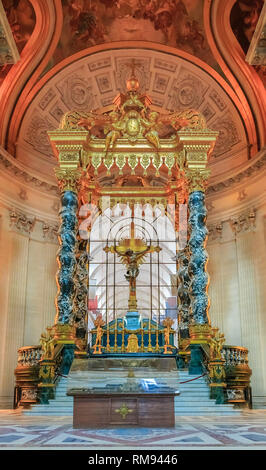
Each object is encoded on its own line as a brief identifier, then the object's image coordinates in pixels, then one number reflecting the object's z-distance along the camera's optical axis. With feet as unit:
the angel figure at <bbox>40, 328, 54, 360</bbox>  31.35
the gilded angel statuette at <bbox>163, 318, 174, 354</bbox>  38.64
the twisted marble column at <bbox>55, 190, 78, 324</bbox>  34.60
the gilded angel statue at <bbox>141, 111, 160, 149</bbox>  39.65
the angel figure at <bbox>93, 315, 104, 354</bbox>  38.75
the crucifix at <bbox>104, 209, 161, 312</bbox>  42.73
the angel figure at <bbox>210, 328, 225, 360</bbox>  31.30
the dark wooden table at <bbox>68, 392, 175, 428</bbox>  17.70
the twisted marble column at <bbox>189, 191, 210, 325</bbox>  34.99
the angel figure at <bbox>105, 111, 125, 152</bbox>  39.45
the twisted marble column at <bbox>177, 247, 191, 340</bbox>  41.34
